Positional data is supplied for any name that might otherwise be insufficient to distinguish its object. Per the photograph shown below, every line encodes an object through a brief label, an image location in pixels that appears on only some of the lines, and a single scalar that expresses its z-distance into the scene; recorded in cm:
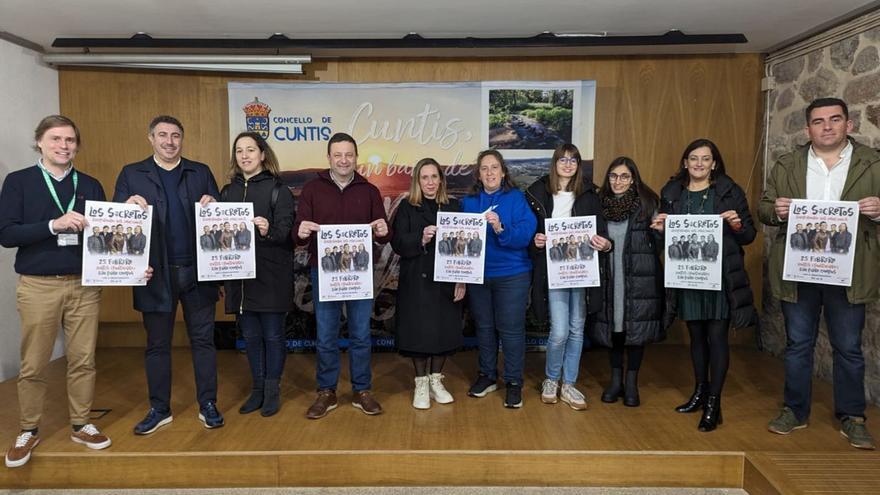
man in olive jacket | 281
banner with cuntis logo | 464
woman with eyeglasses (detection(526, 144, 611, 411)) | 320
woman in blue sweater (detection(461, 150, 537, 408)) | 322
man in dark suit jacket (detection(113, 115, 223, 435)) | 289
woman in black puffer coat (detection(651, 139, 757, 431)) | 303
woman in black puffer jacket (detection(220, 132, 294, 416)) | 308
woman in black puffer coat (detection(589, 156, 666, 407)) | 319
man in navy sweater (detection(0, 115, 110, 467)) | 270
